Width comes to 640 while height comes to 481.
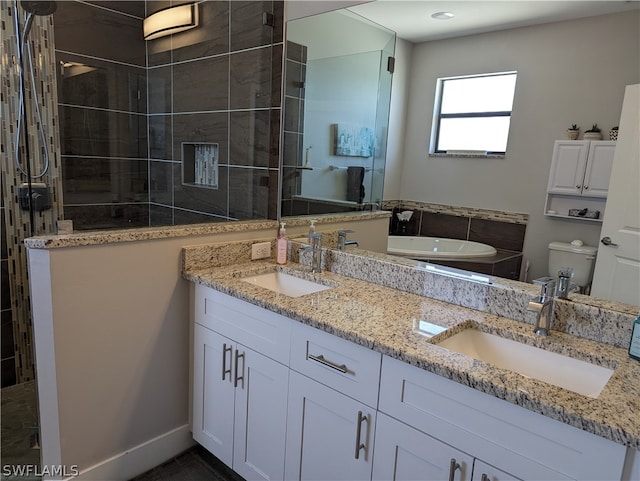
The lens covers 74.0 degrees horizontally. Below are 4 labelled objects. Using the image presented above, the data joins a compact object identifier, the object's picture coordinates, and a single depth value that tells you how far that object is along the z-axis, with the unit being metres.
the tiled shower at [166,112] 2.20
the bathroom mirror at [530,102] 1.14
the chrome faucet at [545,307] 1.24
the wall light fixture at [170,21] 2.51
